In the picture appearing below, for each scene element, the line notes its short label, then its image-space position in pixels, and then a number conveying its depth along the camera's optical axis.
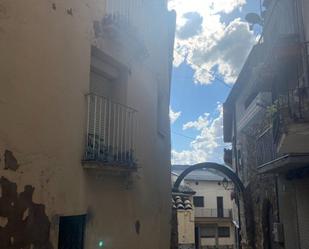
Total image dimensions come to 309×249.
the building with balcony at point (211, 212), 29.08
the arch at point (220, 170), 11.94
